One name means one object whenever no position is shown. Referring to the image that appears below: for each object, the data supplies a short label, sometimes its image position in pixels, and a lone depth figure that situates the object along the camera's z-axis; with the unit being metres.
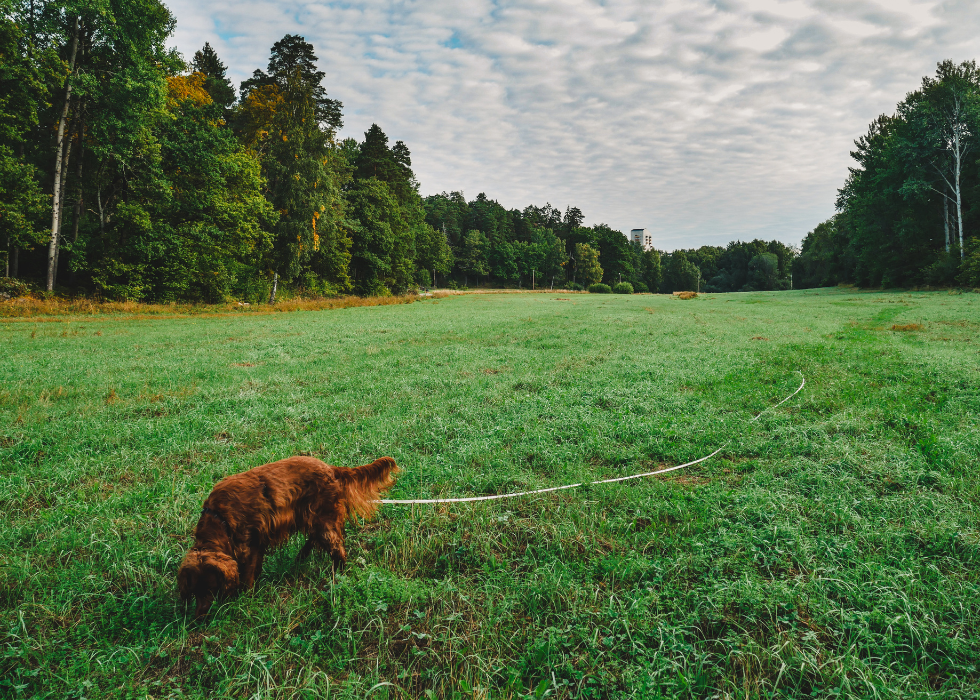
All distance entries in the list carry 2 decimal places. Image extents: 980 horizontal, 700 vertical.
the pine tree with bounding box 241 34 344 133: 33.59
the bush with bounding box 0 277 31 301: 21.57
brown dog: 2.40
